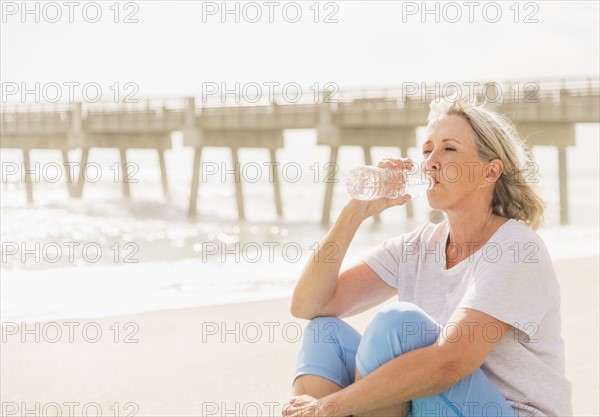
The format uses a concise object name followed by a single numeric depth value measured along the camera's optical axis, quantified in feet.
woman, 14.12
